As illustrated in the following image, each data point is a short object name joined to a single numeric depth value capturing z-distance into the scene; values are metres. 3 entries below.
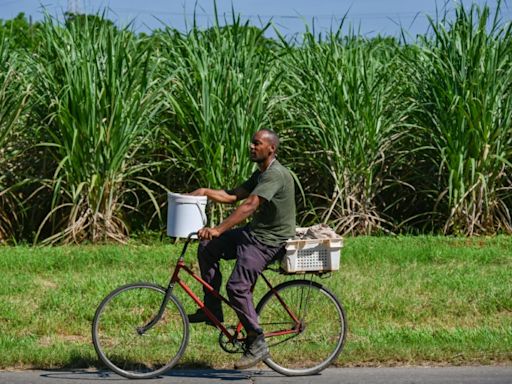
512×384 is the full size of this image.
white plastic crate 14.37
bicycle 14.65
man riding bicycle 14.16
